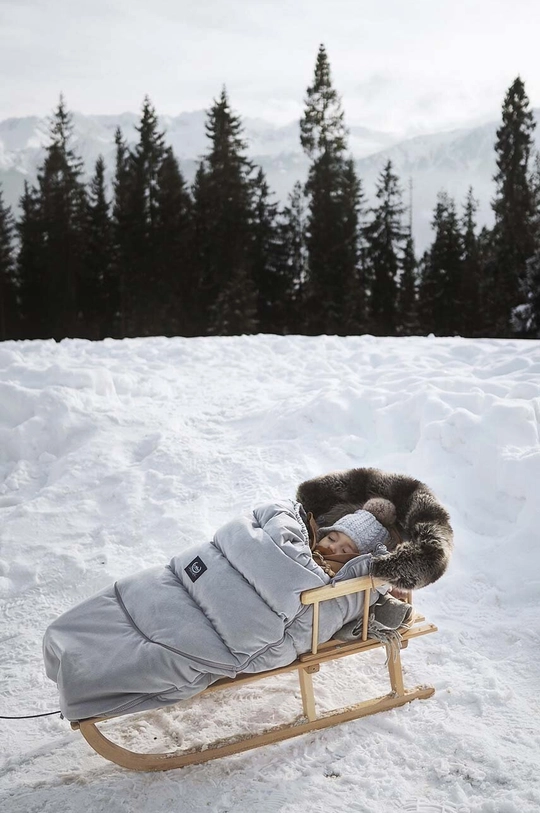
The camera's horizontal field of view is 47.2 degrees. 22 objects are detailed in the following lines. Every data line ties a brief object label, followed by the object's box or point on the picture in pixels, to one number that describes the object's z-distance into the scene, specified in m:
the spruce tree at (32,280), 24.83
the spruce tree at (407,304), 25.30
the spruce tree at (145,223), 23.09
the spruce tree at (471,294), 24.99
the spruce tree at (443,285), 26.14
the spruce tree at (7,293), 24.33
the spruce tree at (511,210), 21.52
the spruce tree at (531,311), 17.12
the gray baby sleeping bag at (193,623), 2.16
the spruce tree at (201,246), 22.91
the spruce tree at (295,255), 24.41
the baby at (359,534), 2.83
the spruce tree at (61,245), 24.00
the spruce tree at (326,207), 23.05
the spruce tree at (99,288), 24.39
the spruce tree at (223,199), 23.16
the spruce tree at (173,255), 22.95
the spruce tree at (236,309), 21.27
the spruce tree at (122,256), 23.34
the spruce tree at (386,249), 25.44
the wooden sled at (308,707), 2.22
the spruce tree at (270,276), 24.39
